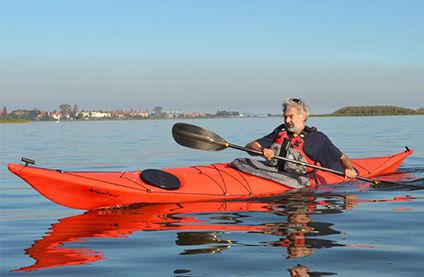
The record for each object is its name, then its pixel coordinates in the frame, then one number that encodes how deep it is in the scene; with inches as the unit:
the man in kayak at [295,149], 312.0
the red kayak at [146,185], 264.8
